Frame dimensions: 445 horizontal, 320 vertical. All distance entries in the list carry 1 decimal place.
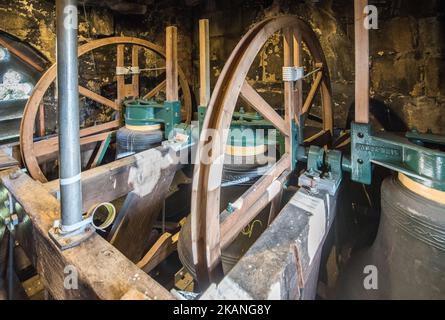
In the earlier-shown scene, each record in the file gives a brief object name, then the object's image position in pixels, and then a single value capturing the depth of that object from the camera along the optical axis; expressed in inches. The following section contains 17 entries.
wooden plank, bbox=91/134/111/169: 99.3
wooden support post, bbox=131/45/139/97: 107.8
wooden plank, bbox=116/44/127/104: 102.7
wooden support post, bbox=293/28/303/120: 57.4
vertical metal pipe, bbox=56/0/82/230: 27.9
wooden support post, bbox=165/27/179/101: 78.7
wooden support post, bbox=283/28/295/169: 52.9
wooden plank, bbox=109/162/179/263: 66.0
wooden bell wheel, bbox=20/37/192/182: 73.4
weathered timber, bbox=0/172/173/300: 28.0
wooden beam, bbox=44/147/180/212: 55.9
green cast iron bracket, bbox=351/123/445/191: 36.5
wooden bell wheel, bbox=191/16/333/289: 31.4
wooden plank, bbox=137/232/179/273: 72.4
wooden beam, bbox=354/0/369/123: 41.6
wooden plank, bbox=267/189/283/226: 52.7
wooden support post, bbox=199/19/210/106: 62.8
